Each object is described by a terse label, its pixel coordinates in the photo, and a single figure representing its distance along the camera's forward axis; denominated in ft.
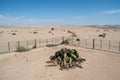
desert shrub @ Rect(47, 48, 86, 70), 26.10
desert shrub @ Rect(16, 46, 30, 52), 40.89
